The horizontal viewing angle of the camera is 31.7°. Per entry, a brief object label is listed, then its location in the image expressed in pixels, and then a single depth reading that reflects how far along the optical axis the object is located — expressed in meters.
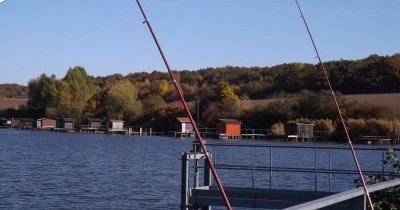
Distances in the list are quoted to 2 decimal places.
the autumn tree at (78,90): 187.38
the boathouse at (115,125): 167.12
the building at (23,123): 191.00
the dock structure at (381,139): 122.69
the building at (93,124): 176.25
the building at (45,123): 185.25
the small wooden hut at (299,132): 131.00
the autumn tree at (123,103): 174.25
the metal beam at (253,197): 18.20
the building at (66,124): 178.69
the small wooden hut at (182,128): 152.88
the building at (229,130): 141.25
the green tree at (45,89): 191.00
